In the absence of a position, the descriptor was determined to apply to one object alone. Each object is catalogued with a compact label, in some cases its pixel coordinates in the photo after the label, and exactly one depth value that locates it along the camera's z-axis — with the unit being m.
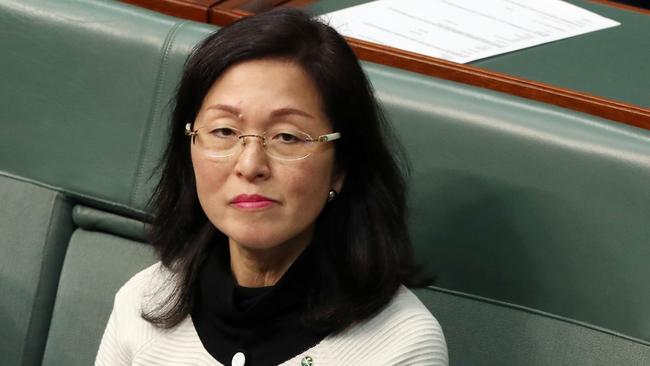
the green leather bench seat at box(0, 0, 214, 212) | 4.30
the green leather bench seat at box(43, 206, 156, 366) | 4.32
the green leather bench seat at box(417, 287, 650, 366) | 4.09
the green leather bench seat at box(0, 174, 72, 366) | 4.36
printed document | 4.30
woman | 3.96
